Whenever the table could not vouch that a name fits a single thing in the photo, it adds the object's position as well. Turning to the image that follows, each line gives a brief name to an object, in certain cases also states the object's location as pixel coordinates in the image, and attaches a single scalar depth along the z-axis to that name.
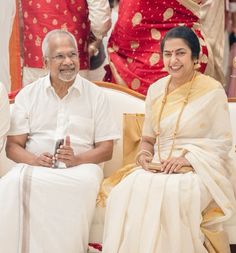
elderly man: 4.82
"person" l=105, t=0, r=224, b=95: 6.23
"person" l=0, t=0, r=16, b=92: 7.26
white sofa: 5.69
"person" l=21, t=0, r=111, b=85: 6.37
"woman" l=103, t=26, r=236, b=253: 4.68
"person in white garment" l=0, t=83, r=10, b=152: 5.26
